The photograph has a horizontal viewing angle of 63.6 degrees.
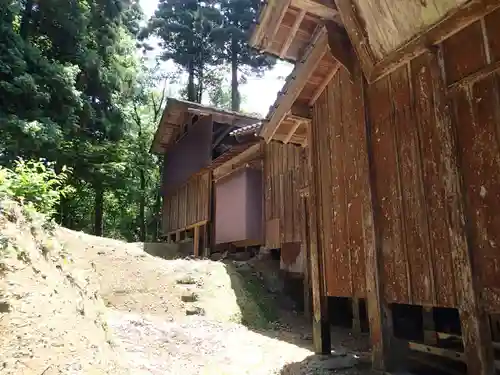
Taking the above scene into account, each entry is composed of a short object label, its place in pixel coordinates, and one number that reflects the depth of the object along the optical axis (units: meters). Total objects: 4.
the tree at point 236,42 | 27.02
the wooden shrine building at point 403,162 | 3.60
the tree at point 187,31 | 27.42
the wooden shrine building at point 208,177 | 14.04
